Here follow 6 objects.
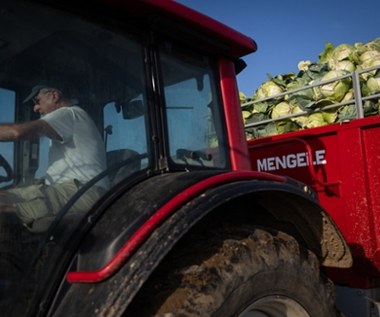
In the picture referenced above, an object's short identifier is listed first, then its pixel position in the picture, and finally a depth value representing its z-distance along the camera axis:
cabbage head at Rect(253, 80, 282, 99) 5.31
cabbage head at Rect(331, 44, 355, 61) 4.97
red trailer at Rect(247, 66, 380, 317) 3.13
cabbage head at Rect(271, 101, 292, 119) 4.69
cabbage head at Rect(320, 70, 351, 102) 4.32
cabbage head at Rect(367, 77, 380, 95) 4.11
